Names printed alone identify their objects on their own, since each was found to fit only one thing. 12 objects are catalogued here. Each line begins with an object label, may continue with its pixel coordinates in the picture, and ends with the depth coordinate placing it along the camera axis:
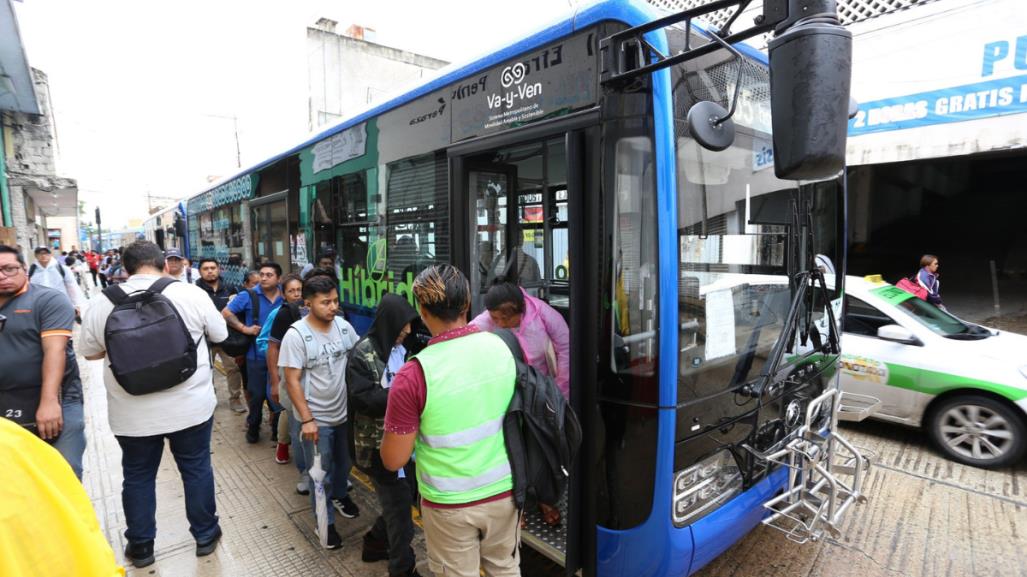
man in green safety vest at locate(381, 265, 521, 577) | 1.83
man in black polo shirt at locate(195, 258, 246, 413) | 5.78
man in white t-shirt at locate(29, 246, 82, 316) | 7.19
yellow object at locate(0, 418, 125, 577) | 1.00
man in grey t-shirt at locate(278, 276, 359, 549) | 3.04
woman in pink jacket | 2.89
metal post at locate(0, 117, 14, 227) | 7.59
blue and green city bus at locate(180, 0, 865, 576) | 2.08
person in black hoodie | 2.43
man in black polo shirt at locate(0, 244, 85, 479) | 2.70
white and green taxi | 4.34
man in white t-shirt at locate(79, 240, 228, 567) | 2.80
